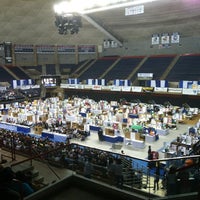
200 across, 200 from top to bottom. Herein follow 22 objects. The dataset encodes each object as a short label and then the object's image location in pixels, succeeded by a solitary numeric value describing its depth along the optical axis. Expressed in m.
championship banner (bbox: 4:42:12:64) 34.47
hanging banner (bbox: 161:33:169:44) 35.88
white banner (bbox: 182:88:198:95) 27.38
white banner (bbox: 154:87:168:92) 29.91
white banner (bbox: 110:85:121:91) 33.61
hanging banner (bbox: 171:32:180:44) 35.01
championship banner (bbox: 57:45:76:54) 42.34
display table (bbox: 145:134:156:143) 19.43
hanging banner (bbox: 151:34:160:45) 36.59
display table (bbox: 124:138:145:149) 18.40
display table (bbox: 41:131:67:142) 19.76
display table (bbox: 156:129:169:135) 20.81
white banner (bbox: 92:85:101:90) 35.38
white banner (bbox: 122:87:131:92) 32.78
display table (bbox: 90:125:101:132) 22.48
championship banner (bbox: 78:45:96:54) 43.69
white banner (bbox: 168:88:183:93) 28.68
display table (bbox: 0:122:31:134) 22.27
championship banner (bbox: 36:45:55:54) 40.84
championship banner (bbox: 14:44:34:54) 38.85
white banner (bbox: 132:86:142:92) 31.75
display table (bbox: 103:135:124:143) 19.72
